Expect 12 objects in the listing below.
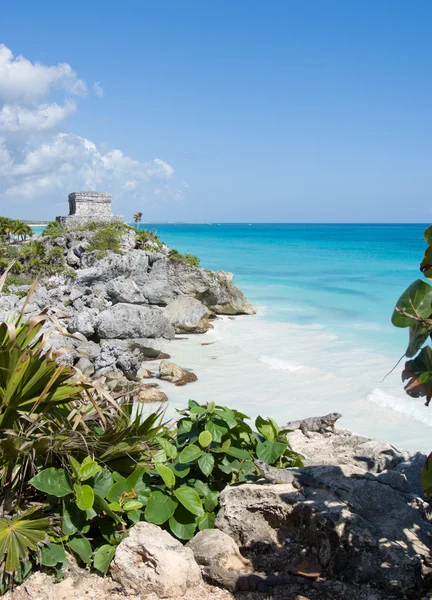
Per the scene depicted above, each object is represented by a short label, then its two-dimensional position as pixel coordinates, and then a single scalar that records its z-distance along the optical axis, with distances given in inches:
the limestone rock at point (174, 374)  399.2
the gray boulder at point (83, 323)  501.4
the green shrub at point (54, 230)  925.4
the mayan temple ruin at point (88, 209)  1078.6
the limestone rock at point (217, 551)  110.4
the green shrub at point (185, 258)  761.8
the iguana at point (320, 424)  211.7
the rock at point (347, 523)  106.2
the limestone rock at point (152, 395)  350.0
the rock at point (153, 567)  102.4
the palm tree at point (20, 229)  1096.2
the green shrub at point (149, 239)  852.5
